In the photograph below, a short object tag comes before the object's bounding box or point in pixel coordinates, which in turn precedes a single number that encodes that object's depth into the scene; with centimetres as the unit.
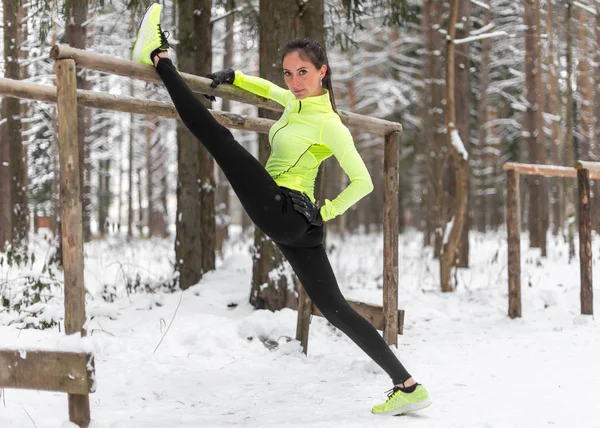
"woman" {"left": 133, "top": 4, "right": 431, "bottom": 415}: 288
